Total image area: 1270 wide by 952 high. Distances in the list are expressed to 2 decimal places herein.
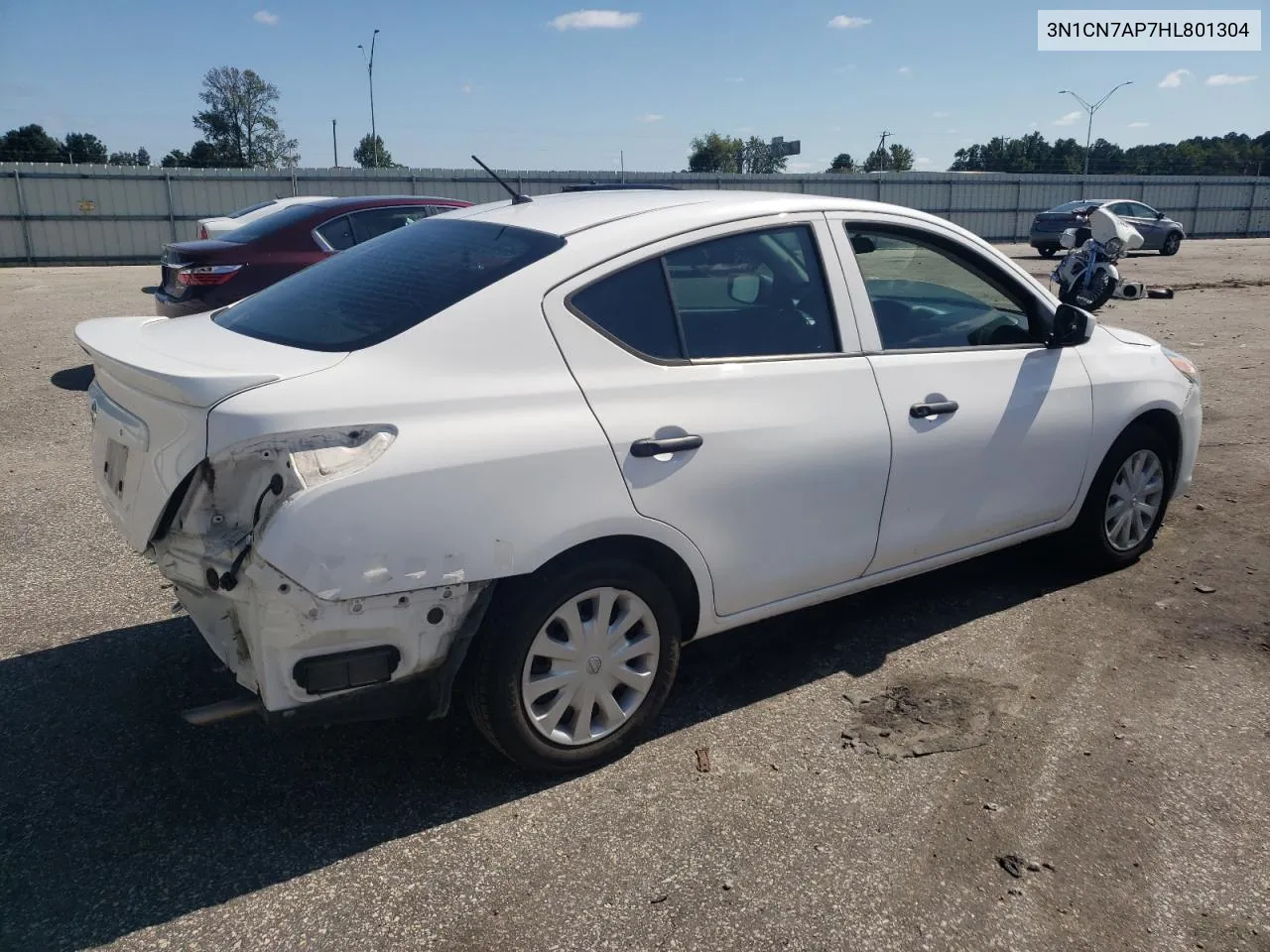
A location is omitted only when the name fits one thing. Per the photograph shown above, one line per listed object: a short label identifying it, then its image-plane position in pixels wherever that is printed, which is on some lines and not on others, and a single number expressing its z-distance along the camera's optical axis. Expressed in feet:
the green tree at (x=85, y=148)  246.27
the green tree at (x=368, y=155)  238.07
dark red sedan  27.63
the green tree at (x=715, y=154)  289.12
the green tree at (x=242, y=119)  259.80
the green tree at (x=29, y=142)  236.63
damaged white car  8.80
